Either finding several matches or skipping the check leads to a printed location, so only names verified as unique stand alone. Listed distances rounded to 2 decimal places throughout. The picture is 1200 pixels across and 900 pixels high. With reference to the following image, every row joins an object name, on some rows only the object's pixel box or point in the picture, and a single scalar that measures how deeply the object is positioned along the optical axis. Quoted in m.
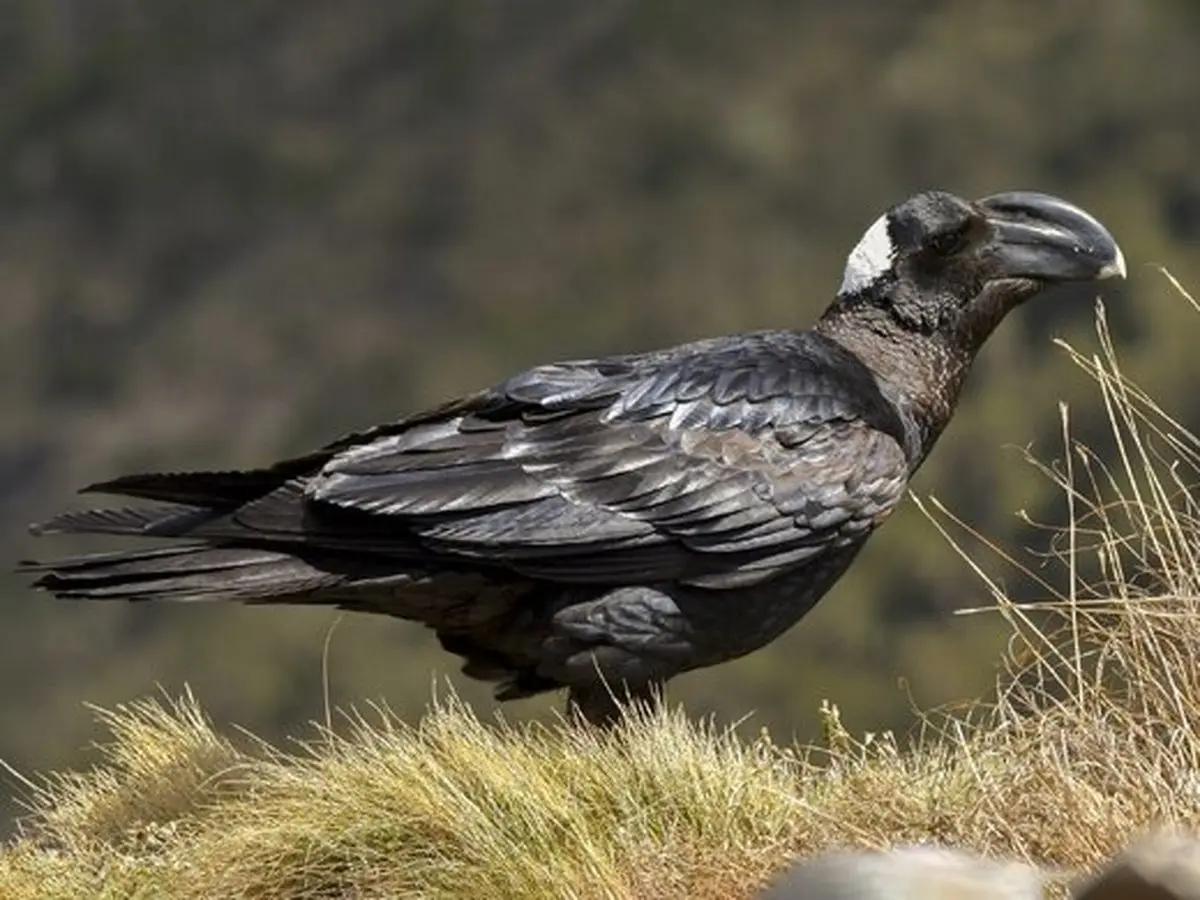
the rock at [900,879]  10.20
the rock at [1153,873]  10.20
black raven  16.84
